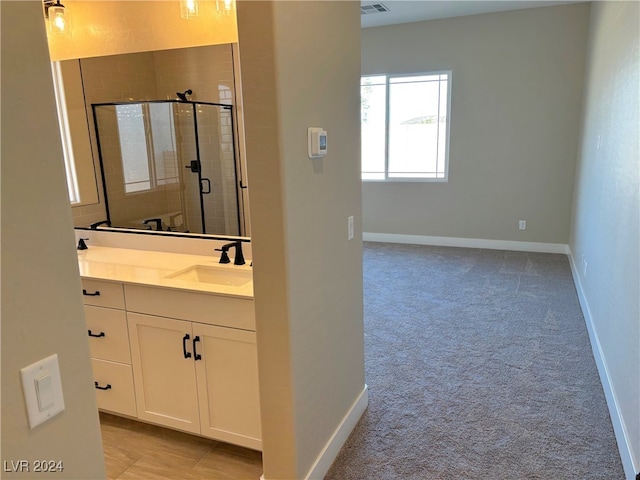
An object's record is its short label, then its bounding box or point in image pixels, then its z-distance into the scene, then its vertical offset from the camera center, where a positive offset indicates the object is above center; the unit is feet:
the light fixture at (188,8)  8.21 +2.54
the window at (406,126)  19.36 +0.84
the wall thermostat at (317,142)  5.38 +0.06
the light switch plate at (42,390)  2.36 -1.24
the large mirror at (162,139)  8.48 +0.24
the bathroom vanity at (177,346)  6.53 -2.93
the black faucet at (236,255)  7.98 -1.82
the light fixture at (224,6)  7.98 +2.48
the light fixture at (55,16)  9.09 +2.73
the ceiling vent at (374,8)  16.12 +4.92
